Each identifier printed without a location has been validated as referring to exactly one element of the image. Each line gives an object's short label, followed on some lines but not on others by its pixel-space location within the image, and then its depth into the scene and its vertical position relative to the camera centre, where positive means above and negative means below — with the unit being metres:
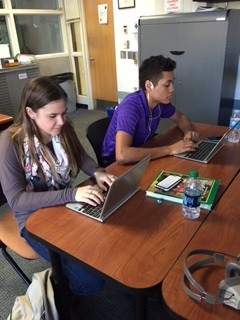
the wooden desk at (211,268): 0.66 -0.63
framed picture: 3.76 +0.41
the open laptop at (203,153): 1.47 -0.64
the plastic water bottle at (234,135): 1.69 -0.61
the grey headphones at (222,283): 0.66 -0.60
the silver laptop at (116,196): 0.97 -0.58
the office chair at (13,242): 1.26 -0.90
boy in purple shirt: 1.51 -0.48
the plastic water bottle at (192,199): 0.97 -0.58
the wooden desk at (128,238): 0.79 -0.64
